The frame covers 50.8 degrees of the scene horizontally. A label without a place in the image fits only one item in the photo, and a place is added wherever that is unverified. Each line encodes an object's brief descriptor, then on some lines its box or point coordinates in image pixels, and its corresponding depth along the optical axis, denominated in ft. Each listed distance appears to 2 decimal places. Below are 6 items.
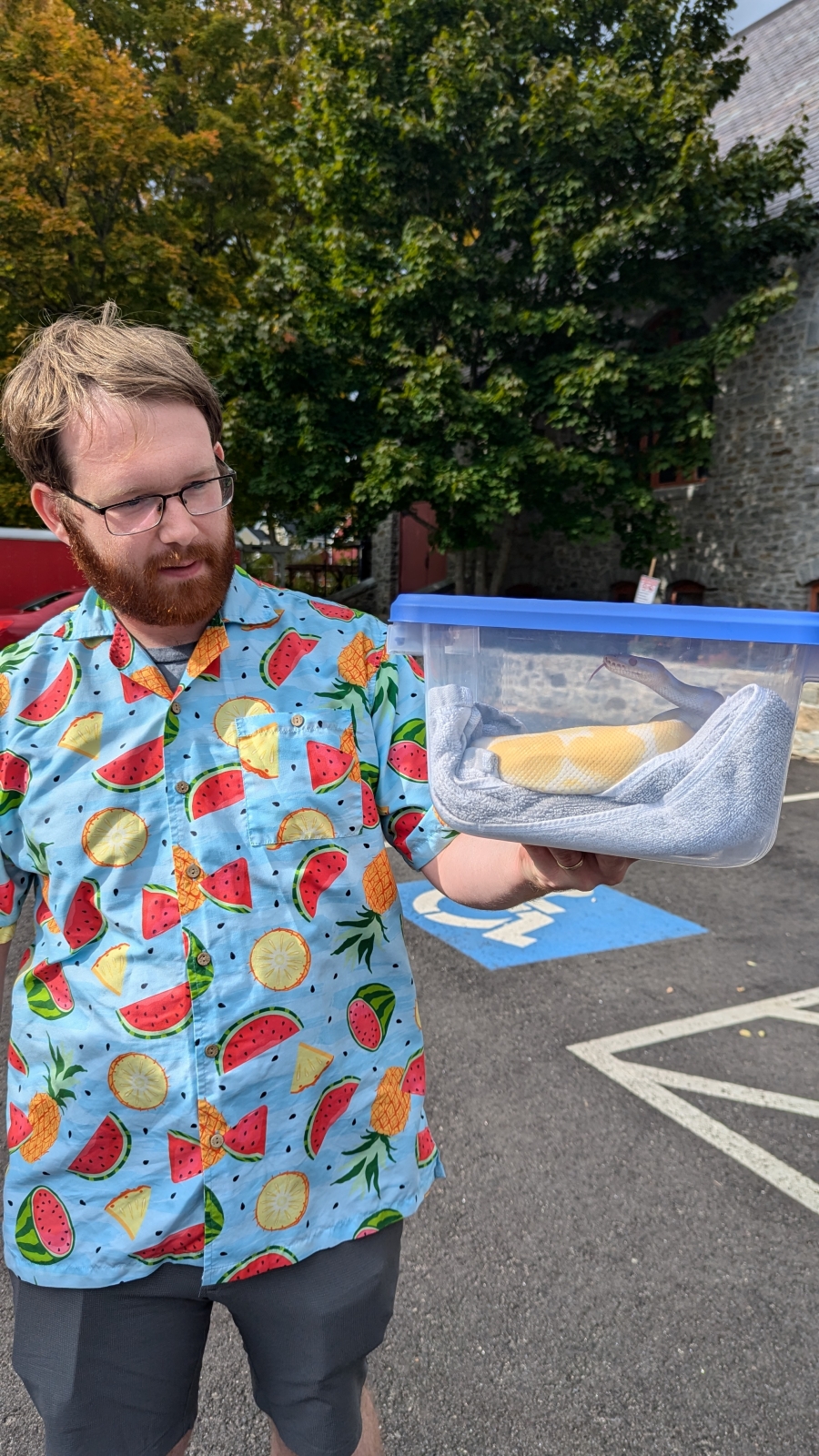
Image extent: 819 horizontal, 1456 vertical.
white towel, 3.18
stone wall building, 46.70
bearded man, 4.49
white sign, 29.16
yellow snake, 3.34
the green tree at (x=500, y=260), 40.34
